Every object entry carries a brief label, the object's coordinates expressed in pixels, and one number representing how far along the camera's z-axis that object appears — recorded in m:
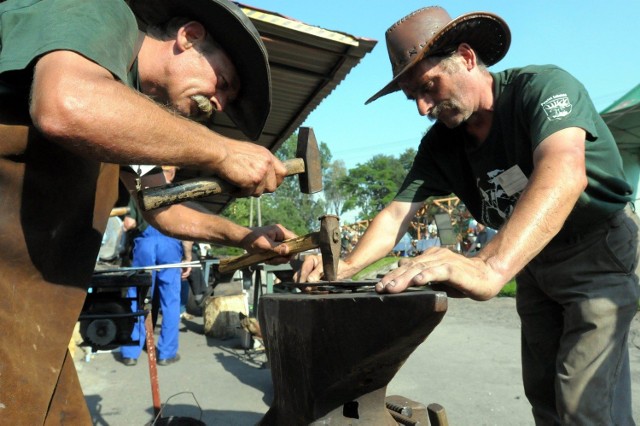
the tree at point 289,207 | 49.62
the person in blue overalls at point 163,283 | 6.29
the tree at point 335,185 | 79.88
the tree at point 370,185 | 66.23
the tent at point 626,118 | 9.89
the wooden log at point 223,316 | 7.98
